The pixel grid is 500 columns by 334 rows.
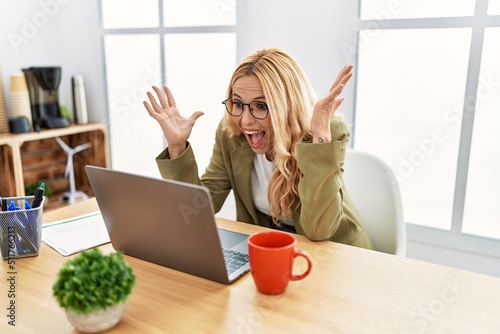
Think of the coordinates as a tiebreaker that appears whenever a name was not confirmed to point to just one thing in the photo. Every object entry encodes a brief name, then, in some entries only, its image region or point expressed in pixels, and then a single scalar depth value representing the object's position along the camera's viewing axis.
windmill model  3.00
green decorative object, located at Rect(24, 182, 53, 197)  2.85
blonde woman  1.31
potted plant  0.72
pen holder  1.01
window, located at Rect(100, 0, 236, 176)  2.55
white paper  1.11
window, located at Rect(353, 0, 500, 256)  1.81
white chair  1.40
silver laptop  0.82
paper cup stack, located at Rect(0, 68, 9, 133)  2.67
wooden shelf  2.60
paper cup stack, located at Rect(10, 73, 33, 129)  2.68
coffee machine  2.78
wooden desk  0.76
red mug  0.84
